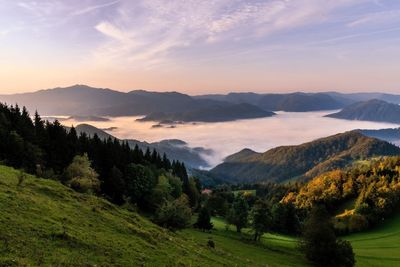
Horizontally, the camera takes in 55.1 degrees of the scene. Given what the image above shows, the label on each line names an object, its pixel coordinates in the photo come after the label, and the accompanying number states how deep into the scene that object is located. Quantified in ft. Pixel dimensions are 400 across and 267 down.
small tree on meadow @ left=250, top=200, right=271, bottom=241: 273.75
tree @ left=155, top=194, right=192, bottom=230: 186.50
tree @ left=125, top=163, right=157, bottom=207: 286.25
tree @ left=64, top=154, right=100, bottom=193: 193.77
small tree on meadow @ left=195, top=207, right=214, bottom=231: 273.13
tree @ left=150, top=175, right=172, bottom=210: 285.02
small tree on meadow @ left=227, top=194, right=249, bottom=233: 307.78
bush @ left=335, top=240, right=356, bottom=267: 201.36
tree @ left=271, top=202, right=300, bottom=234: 398.01
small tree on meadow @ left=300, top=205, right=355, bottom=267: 202.90
